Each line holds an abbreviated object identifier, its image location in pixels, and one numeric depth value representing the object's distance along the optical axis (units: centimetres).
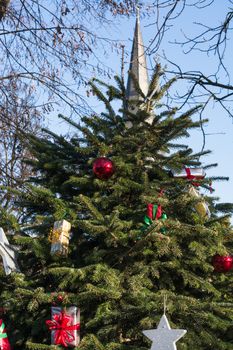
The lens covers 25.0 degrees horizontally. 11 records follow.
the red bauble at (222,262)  529
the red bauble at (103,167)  534
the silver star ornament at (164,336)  407
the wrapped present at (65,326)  480
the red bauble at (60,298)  485
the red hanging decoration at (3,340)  511
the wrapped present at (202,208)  531
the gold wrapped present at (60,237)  511
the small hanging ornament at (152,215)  507
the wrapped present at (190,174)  567
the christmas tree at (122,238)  475
